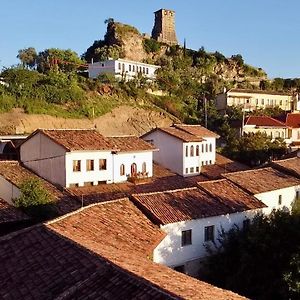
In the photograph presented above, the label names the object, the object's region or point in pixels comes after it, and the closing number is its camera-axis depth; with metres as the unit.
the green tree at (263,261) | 17.98
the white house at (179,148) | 38.78
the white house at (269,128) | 54.81
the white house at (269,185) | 28.08
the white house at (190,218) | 21.03
